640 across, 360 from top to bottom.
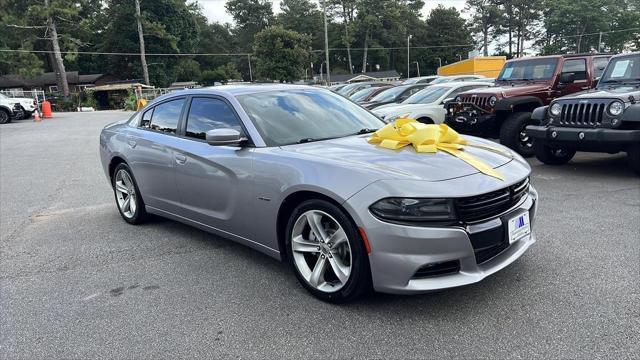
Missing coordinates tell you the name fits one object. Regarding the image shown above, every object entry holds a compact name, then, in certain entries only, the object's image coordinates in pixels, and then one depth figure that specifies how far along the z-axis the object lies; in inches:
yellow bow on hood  126.0
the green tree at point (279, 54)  1891.0
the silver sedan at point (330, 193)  109.8
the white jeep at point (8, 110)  924.0
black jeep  246.1
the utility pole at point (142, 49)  2140.7
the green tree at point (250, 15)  3464.6
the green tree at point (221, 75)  2837.1
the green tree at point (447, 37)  3346.5
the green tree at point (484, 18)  3293.6
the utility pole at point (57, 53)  1699.3
